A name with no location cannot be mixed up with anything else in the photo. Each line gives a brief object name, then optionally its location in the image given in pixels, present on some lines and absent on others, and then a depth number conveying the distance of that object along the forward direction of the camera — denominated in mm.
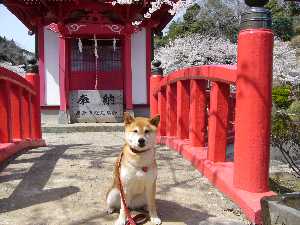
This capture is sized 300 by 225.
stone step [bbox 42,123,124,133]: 8352
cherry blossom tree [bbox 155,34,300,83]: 15886
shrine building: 8855
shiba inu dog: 2355
